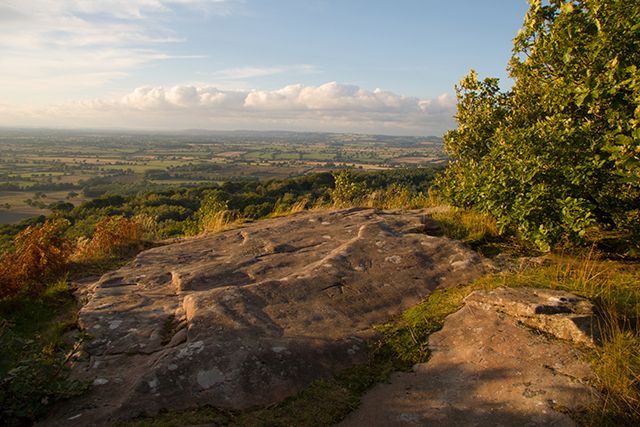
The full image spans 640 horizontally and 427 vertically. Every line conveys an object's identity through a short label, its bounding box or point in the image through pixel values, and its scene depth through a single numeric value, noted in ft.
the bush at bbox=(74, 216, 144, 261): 29.17
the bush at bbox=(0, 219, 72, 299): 22.11
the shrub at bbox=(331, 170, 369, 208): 42.74
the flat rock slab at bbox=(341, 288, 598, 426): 12.32
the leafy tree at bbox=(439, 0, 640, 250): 21.33
